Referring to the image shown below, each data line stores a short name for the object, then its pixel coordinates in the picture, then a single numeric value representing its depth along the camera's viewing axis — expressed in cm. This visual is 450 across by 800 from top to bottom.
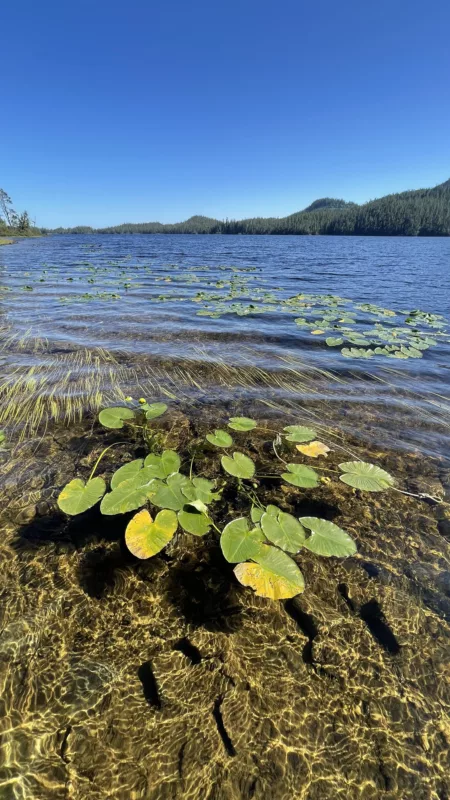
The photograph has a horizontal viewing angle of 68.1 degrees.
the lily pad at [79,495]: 233
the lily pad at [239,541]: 206
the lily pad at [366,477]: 279
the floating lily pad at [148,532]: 209
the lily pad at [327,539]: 216
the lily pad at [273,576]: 189
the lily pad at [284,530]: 221
